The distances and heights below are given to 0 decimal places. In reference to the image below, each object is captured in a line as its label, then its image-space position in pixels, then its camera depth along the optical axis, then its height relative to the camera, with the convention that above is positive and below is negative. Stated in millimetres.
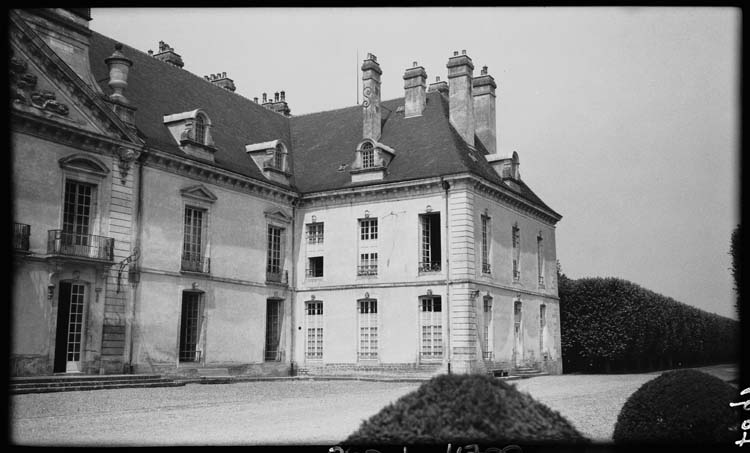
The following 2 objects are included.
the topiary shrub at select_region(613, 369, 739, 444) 7703 -861
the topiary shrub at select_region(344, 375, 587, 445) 5961 -729
